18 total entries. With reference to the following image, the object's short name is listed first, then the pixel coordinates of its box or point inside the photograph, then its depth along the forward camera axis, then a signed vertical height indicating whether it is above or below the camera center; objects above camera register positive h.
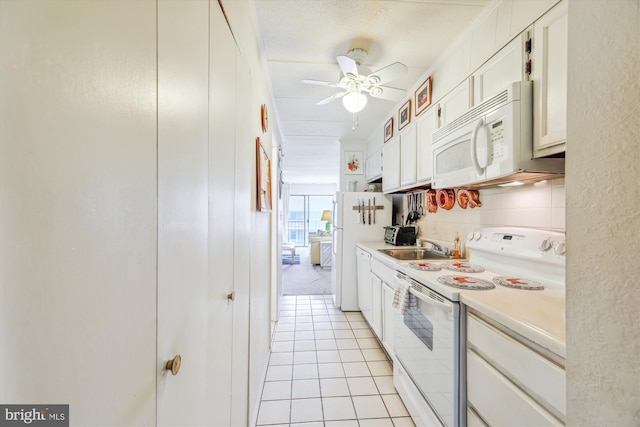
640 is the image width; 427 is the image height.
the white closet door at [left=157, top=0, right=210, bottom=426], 0.56 +0.00
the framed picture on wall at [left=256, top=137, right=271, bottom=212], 1.64 +0.23
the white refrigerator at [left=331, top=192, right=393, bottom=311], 3.49 -0.19
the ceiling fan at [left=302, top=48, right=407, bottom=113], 1.75 +0.94
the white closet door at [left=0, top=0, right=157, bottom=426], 0.27 +0.00
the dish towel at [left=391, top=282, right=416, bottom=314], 1.69 -0.55
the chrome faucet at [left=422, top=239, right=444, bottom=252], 2.51 -0.32
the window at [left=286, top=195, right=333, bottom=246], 9.58 -0.15
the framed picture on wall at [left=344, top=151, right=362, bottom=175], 4.14 +0.78
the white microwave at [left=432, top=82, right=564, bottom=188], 1.25 +0.36
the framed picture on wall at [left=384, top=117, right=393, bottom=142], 3.07 +0.97
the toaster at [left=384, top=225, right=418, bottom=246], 2.97 -0.25
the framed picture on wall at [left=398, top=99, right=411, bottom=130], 2.59 +0.98
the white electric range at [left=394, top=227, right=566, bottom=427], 1.21 -0.37
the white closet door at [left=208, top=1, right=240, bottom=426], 0.86 -0.01
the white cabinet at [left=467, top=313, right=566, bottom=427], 0.82 -0.59
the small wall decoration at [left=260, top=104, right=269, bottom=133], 1.87 +0.68
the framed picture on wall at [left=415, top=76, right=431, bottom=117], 2.18 +0.99
